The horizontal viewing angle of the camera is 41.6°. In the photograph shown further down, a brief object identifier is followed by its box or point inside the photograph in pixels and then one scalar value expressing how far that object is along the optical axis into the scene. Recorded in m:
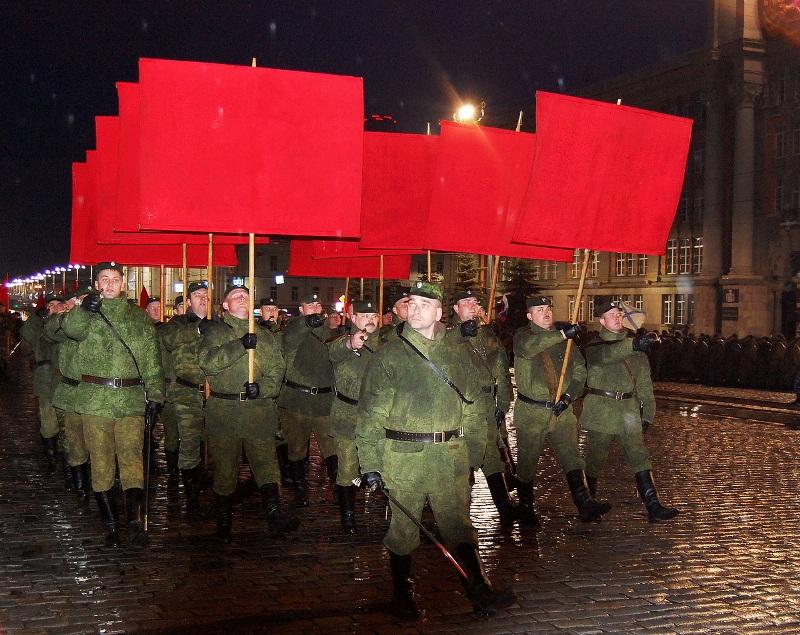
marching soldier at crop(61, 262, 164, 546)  7.62
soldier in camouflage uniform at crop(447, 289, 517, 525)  8.55
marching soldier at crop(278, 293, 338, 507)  9.73
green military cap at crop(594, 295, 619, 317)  8.98
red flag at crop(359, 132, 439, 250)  11.64
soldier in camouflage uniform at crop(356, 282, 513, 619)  5.88
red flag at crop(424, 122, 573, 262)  10.84
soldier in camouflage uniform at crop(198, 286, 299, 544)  7.85
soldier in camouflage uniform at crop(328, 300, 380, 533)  8.57
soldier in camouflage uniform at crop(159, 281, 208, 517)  9.96
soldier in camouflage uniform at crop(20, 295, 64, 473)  11.95
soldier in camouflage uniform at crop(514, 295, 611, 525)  8.64
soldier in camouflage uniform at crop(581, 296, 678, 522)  8.82
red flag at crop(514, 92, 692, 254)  8.89
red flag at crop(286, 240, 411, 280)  13.71
